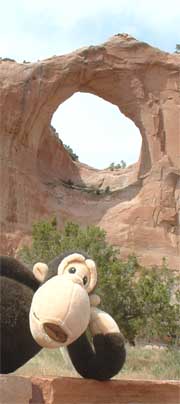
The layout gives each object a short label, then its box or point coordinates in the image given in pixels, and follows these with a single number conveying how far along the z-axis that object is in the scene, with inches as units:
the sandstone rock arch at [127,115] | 836.0
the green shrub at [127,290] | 515.8
